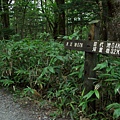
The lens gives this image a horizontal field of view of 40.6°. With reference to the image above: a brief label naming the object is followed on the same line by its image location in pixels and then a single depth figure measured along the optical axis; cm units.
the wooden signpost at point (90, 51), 238
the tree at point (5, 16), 812
